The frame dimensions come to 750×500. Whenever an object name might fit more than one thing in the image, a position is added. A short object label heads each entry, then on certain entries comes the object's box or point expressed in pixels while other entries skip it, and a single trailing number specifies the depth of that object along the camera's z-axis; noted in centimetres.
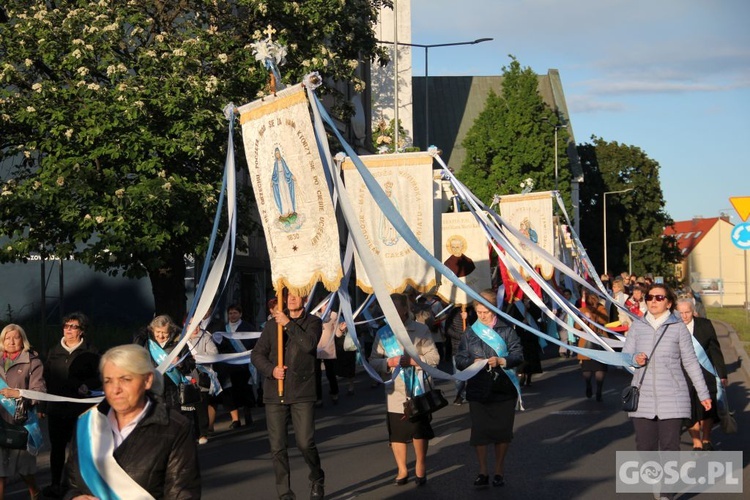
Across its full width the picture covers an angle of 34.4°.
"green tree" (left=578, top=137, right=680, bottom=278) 9331
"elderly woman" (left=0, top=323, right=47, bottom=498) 968
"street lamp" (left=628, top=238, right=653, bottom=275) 9006
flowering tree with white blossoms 1709
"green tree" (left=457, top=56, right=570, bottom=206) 7025
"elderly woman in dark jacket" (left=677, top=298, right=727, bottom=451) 1191
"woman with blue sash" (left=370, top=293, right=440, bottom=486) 1076
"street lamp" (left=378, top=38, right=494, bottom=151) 4344
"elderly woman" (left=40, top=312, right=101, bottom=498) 1070
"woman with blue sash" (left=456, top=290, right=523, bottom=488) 1058
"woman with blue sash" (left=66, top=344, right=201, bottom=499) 478
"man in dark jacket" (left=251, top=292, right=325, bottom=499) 980
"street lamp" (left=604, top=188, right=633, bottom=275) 8694
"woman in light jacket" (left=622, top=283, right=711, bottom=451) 943
